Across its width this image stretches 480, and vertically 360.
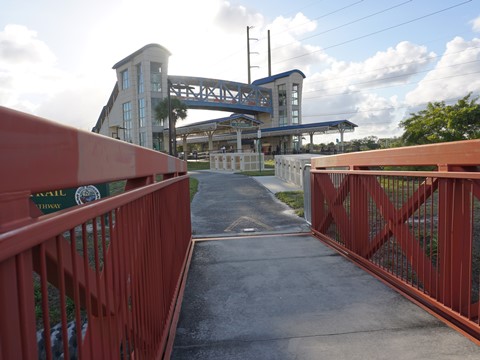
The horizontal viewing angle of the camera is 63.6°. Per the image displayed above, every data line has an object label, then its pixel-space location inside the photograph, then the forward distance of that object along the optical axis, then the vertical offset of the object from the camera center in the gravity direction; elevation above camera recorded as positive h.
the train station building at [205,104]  46.50 +7.40
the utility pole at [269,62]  73.69 +18.00
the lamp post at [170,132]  31.14 +2.23
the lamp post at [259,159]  27.66 -0.17
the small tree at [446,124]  15.35 +1.13
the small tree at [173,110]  43.21 +5.51
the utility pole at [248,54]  71.44 +19.00
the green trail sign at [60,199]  6.08 -0.61
